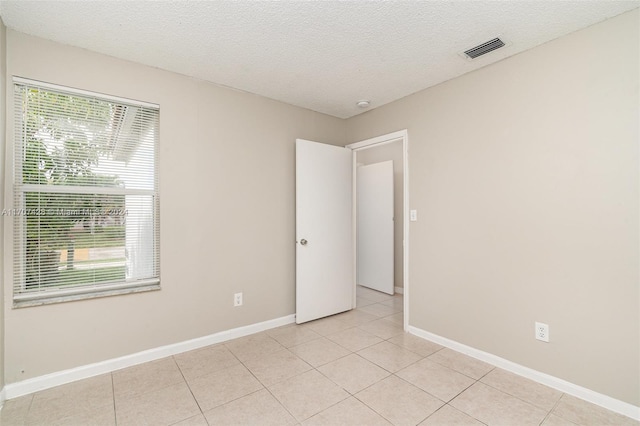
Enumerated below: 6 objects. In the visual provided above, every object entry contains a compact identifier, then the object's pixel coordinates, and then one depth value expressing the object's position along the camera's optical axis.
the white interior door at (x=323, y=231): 3.32
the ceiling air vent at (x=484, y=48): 2.13
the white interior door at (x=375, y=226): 4.52
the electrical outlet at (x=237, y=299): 2.95
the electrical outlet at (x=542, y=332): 2.14
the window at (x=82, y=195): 2.07
